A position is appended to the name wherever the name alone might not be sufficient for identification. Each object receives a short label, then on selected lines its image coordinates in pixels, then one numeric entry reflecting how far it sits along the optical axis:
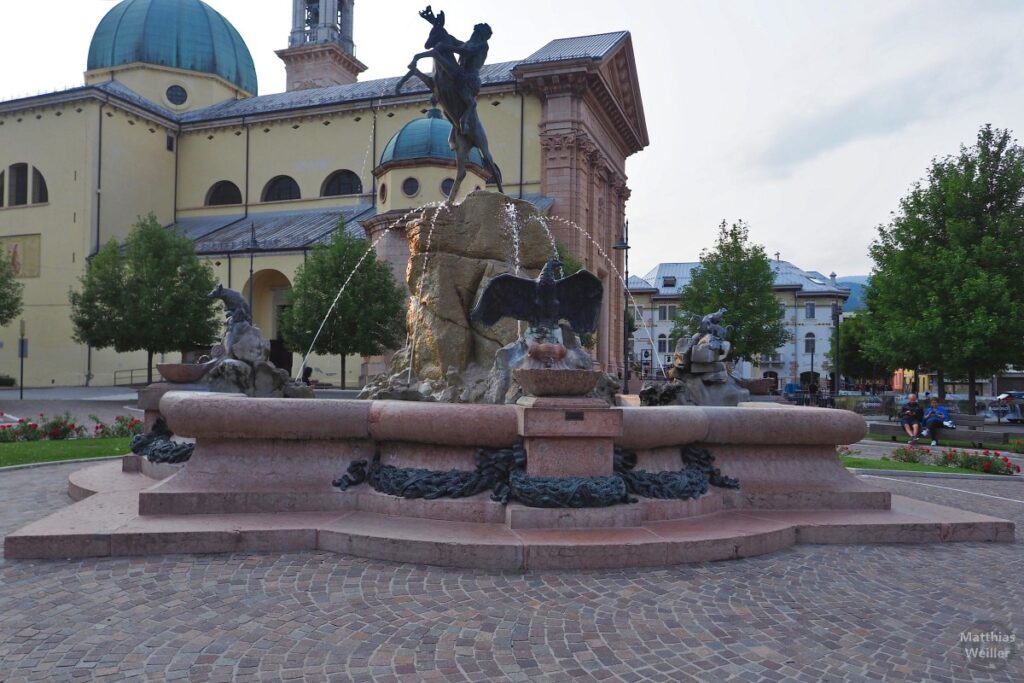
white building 71.00
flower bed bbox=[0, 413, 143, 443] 14.84
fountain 5.66
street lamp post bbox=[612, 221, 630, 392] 28.60
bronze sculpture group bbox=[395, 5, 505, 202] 9.66
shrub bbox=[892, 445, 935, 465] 14.20
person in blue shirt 19.42
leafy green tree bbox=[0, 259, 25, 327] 33.31
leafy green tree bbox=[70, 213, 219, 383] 30.67
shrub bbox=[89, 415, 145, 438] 15.55
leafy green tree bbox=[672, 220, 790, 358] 38.00
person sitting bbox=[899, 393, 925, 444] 19.97
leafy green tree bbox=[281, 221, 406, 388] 29.33
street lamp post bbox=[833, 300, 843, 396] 39.44
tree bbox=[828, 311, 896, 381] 60.72
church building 38.38
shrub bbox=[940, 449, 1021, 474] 12.65
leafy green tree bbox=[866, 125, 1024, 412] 23.62
